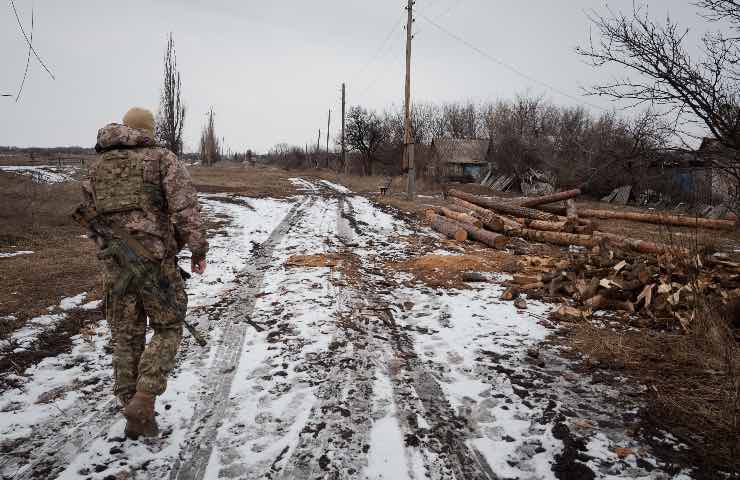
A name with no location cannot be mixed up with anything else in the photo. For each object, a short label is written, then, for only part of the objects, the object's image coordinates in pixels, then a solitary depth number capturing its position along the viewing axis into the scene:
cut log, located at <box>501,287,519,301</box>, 5.27
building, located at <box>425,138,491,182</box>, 36.41
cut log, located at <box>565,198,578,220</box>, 12.33
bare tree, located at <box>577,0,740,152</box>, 4.34
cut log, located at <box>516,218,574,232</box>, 9.31
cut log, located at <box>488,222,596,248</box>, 8.52
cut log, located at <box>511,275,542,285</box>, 5.92
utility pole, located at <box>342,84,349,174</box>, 35.24
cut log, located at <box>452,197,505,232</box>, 9.59
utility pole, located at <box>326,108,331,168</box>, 50.44
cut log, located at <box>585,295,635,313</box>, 4.87
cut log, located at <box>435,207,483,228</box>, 9.84
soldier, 2.47
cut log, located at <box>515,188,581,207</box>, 12.21
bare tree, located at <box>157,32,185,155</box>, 22.81
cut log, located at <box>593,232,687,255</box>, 7.14
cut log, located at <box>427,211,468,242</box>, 8.95
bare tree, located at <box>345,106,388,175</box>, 39.62
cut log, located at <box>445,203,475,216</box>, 11.97
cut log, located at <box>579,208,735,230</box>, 11.28
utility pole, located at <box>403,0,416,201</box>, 16.32
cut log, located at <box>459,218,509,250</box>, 8.36
